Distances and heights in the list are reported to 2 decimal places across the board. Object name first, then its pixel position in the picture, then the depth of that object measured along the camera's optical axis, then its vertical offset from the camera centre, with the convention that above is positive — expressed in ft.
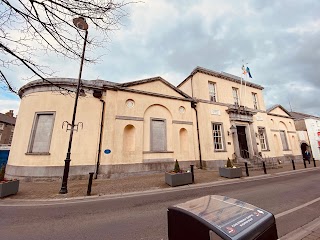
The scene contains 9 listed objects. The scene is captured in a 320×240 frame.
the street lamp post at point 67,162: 11.89 -1.24
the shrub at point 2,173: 22.36 -2.79
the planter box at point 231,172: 31.21 -3.99
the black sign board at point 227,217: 4.31 -2.12
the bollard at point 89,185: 21.81 -4.56
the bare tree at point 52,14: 9.53 +9.35
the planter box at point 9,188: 21.02 -4.83
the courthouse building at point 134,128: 33.88 +6.88
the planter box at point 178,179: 25.49 -4.36
